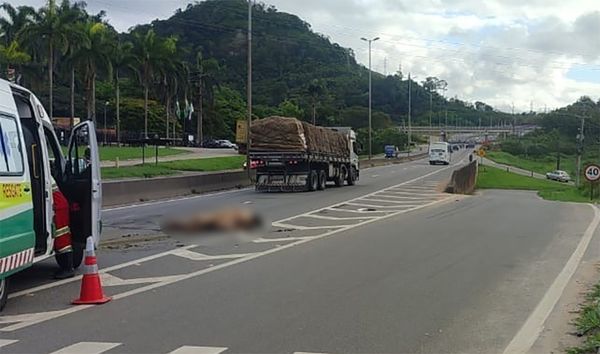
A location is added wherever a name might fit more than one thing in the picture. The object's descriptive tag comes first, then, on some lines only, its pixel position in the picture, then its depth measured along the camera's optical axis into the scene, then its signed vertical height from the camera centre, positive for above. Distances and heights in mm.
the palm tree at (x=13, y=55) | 62344 +6479
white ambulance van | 8609 -594
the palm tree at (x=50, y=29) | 60656 +8404
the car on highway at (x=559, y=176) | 80650 -4600
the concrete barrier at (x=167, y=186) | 24938 -1970
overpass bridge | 172125 +898
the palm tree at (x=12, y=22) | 66494 +10008
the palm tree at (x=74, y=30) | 61281 +8439
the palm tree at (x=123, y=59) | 74688 +7506
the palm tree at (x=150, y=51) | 81431 +8949
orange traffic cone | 9148 -1833
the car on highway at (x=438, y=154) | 84688 -2247
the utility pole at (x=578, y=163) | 62012 -2567
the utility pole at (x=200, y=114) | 101988 +2765
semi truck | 31422 -853
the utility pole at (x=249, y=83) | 36156 +2669
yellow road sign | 37781 +111
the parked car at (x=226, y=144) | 100250 -1297
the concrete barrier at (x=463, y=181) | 36469 -2427
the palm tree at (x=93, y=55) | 64706 +6843
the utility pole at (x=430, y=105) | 181562 +6921
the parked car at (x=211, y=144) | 98938 -1290
